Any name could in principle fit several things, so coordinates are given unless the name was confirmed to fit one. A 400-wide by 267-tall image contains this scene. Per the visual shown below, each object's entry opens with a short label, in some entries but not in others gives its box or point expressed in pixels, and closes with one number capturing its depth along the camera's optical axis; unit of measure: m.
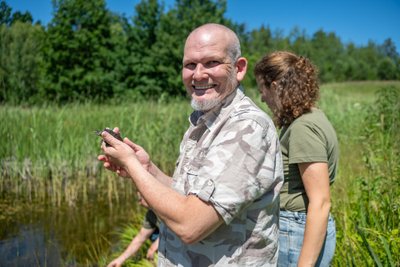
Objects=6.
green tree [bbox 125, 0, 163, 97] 28.88
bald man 1.14
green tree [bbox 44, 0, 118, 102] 25.73
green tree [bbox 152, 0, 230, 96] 28.86
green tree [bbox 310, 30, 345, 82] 52.78
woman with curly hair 1.66
